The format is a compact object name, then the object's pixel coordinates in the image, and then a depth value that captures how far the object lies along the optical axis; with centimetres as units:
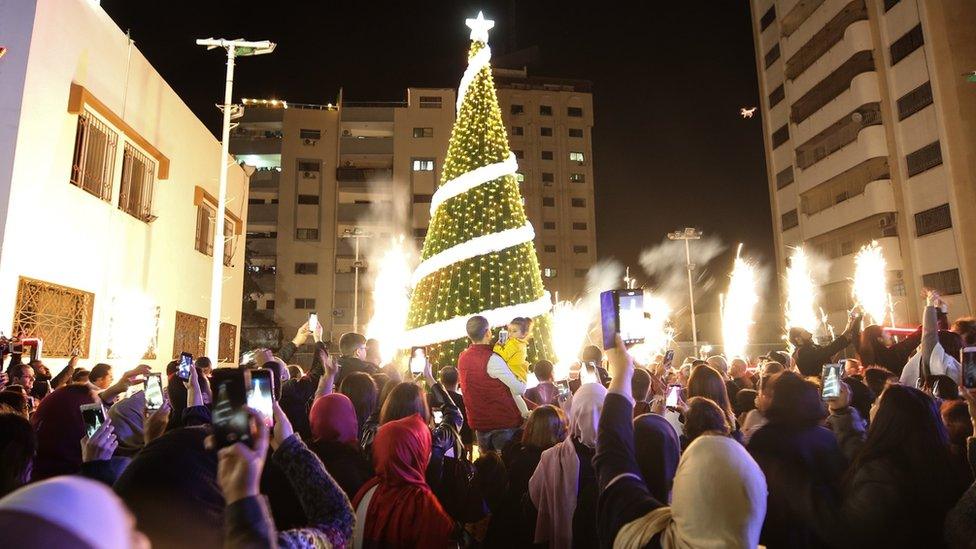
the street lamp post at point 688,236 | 3224
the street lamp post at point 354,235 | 3702
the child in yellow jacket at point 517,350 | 717
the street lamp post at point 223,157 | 1434
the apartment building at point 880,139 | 2709
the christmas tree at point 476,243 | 1183
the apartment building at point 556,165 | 5434
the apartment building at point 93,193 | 971
